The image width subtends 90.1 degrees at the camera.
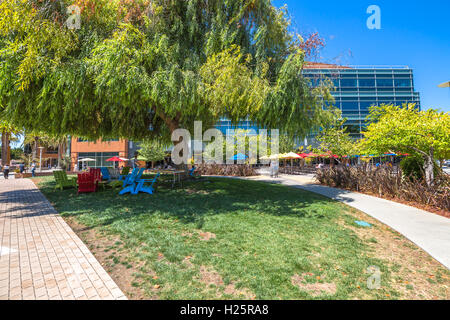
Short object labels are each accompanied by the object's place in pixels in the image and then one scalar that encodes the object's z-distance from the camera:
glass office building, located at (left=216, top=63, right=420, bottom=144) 56.97
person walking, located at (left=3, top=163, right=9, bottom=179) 20.54
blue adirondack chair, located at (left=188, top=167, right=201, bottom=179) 13.97
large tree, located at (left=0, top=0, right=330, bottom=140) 6.75
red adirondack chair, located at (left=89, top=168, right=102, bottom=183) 13.92
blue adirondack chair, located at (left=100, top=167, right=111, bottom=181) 14.77
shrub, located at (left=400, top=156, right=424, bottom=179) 9.51
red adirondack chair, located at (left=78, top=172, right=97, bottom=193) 10.26
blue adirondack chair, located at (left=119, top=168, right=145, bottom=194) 9.63
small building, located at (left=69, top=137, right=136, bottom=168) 40.59
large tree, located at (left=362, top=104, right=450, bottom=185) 7.79
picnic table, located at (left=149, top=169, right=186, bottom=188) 12.18
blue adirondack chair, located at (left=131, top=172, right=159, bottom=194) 9.64
